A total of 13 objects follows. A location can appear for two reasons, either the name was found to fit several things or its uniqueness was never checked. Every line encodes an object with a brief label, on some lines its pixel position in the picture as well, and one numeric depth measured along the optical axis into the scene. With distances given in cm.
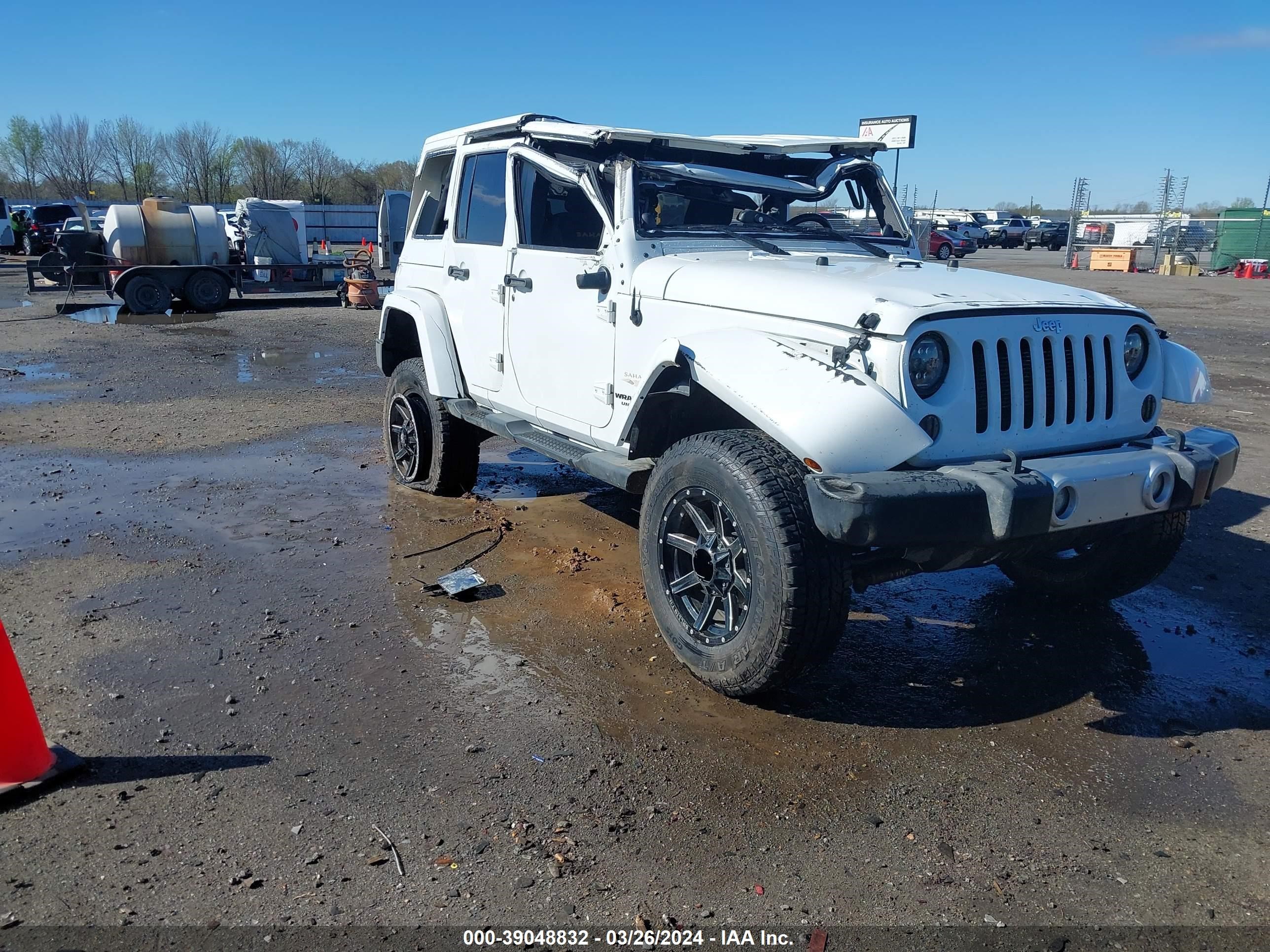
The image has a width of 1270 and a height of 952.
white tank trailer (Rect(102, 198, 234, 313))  1841
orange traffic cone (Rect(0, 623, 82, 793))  307
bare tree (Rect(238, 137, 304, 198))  6762
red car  3613
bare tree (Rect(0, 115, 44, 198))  7512
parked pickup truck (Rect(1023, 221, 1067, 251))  4919
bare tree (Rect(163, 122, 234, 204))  7069
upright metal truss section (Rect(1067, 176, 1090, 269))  3506
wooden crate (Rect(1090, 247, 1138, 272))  3450
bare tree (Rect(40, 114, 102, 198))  7338
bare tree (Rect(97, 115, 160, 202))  7212
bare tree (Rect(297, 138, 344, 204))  6756
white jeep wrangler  333
